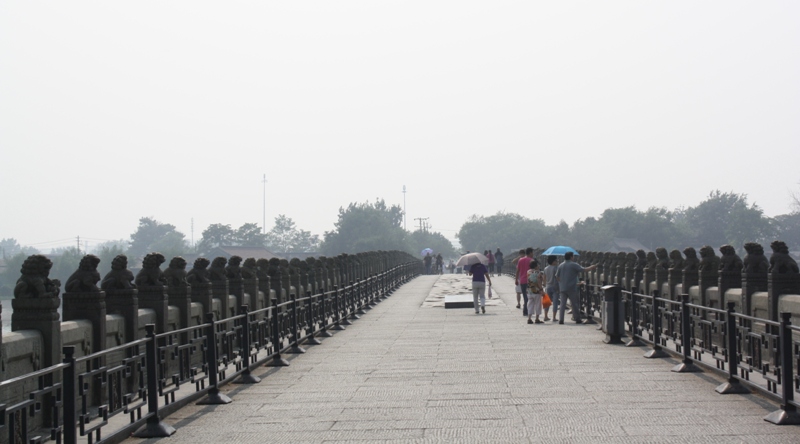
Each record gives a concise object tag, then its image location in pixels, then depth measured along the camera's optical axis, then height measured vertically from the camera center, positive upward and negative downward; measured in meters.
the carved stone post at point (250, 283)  16.94 -0.34
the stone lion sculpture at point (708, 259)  14.46 -0.08
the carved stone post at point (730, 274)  13.48 -0.31
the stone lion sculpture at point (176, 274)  12.60 -0.09
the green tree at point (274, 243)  195.38 +4.92
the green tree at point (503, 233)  153.50 +4.95
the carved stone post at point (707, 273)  14.45 -0.31
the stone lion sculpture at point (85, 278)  9.72 -0.10
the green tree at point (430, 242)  160.56 +3.61
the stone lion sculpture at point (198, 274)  13.86 -0.11
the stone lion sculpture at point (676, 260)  16.44 -0.09
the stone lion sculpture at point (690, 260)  15.51 -0.09
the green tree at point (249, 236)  163.00 +5.55
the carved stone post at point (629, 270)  20.94 -0.32
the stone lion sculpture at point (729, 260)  13.51 -0.09
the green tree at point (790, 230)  129.00 +3.38
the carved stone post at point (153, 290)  11.66 -0.30
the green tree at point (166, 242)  177.52 +5.42
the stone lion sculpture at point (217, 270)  14.78 -0.07
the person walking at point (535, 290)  20.44 -0.73
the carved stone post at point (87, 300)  9.69 -0.34
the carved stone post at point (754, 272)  12.21 -0.26
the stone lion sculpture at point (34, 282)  8.48 -0.11
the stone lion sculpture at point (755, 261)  12.20 -0.10
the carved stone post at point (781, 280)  11.05 -0.34
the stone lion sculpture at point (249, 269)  16.98 -0.07
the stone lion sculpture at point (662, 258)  17.73 -0.05
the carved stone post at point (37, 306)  8.48 -0.34
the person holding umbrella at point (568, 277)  19.81 -0.43
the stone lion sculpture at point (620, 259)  22.06 -0.06
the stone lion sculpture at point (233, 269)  15.86 -0.06
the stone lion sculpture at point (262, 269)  18.12 -0.09
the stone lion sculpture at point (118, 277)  10.61 -0.10
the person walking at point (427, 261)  67.38 +0.02
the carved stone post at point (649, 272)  18.58 -0.34
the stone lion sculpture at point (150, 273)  11.74 -0.07
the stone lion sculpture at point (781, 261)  11.09 -0.10
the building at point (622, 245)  127.69 +1.71
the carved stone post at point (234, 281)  15.85 -0.27
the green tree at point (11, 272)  75.94 -0.10
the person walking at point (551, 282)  20.84 -0.56
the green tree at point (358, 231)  136.00 +5.03
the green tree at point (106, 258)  100.00 +1.37
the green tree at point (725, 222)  128.38 +4.96
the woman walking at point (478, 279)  23.81 -0.51
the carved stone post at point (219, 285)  14.81 -0.32
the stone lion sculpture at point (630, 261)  21.17 -0.11
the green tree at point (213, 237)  152.25 +5.09
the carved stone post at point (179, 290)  12.61 -0.33
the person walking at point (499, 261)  57.17 -0.09
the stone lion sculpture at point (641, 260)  19.98 -0.08
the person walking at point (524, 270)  22.58 -0.30
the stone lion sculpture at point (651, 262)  18.67 -0.13
